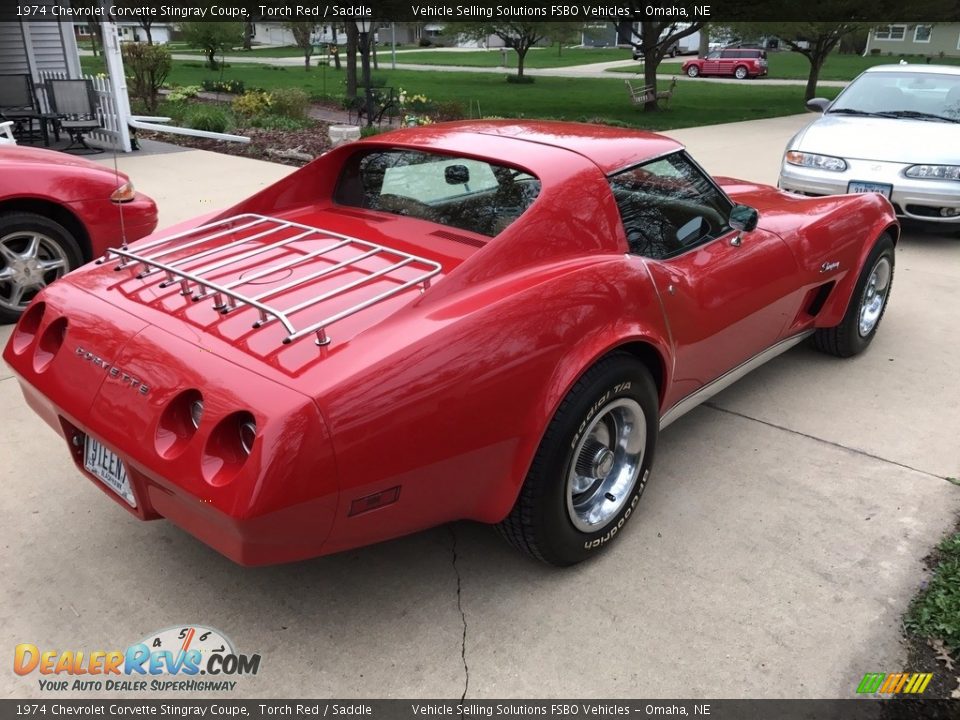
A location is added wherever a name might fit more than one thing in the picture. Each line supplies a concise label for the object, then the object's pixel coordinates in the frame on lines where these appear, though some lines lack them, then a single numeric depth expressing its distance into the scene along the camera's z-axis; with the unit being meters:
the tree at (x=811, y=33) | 19.47
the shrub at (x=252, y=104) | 14.51
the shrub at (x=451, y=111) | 15.40
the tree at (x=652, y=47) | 18.86
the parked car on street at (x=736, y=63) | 33.16
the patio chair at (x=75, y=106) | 10.97
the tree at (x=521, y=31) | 28.77
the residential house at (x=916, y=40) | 50.59
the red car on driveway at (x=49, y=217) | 4.66
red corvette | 2.04
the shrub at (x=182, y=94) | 16.91
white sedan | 6.68
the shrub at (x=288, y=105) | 14.79
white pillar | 10.80
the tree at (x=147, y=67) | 13.98
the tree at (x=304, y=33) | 34.22
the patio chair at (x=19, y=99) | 10.98
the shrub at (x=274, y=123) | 13.53
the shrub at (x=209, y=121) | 12.95
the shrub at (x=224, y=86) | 21.69
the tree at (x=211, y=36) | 32.28
